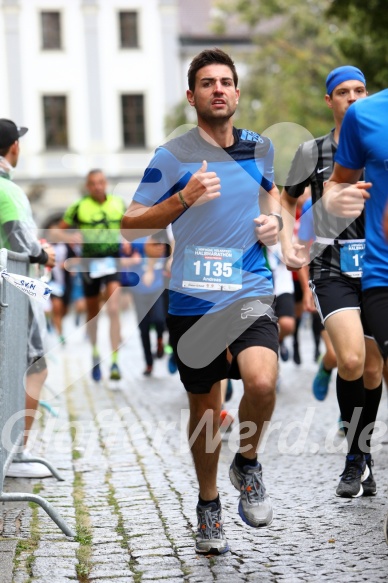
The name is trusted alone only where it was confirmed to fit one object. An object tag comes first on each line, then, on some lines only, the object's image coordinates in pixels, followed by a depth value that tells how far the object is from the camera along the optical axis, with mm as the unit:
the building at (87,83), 90217
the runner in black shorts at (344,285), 11277
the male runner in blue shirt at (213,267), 9569
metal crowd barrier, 10163
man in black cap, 12802
